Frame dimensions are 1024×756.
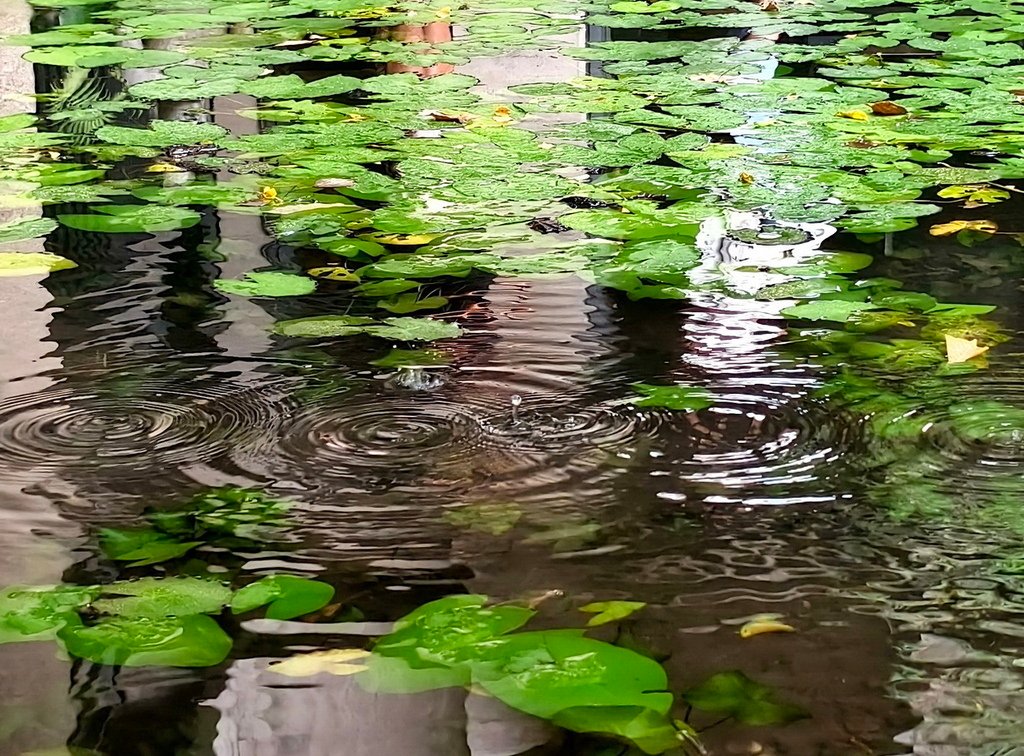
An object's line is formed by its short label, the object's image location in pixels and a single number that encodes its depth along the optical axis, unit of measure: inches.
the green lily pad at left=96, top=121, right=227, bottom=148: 116.0
